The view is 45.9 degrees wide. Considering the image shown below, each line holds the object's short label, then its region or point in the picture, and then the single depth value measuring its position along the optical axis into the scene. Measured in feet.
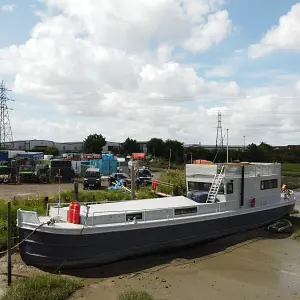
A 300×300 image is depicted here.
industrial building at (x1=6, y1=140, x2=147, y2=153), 417.08
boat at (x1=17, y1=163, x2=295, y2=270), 39.32
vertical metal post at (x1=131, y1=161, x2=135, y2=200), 61.56
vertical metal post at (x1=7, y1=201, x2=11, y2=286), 35.28
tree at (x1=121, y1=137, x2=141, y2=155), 308.01
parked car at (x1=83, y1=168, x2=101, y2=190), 97.35
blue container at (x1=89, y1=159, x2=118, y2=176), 142.61
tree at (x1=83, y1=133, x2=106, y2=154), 301.02
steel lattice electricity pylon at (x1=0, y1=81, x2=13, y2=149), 236.84
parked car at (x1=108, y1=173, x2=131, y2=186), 104.99
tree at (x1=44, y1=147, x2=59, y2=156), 310.65
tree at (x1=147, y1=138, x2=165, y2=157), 294.46
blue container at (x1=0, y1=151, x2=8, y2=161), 140.58
